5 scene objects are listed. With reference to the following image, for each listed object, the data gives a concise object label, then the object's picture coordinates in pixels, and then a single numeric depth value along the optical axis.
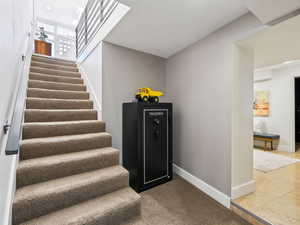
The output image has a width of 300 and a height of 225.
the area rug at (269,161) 2.82
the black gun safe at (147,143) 2.13
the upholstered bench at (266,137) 3.94
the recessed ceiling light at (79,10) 5.08
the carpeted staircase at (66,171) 1.31
